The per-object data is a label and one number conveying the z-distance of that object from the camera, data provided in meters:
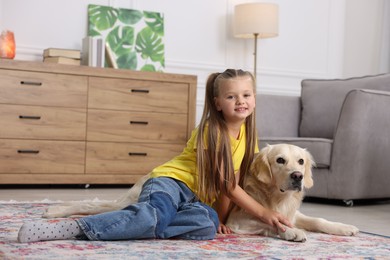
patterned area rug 1.83
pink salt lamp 4.42
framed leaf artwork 5.00
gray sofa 3.86
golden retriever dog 2.36
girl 2.07
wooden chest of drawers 4.27
